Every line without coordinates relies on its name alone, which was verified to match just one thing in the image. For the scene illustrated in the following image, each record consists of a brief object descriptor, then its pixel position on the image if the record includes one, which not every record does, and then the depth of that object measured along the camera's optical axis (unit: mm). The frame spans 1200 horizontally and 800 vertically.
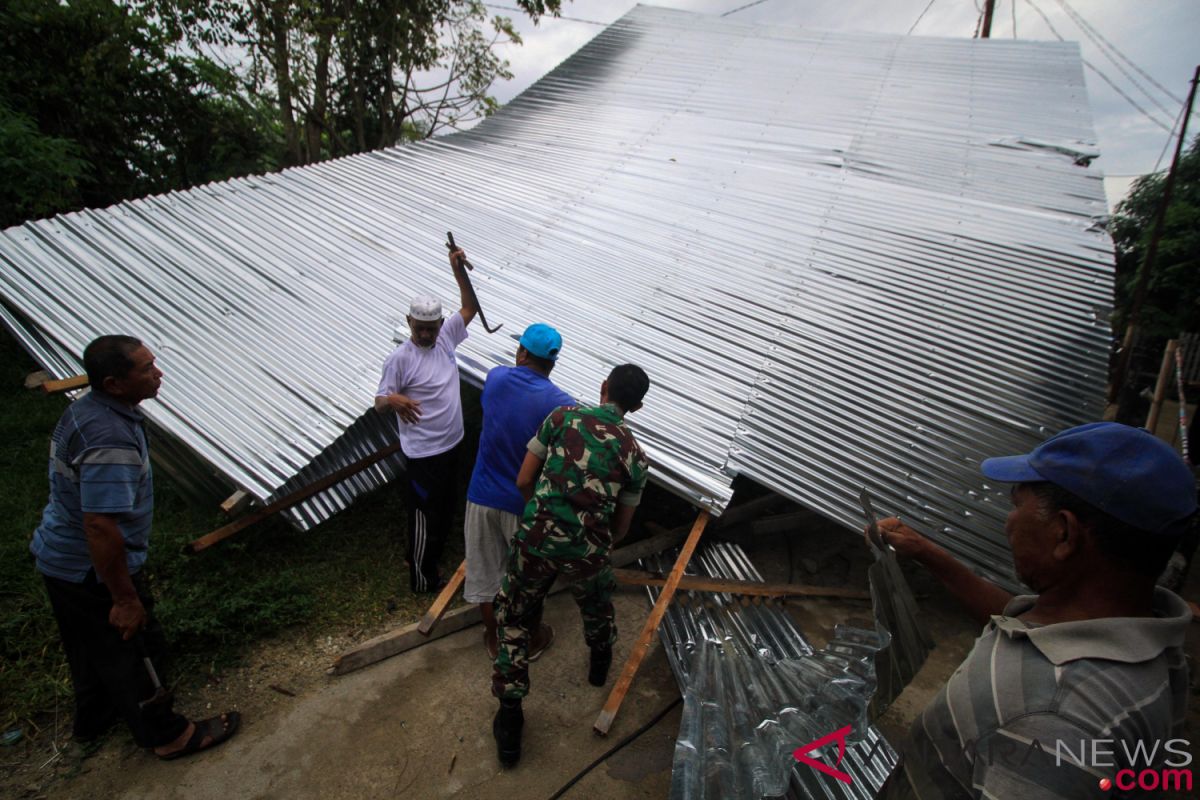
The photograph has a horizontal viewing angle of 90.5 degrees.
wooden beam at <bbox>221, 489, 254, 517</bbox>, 3555
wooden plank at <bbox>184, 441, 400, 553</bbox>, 3777
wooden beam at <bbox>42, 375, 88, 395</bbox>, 3656
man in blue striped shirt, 2348
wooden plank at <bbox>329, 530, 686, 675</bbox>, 3391
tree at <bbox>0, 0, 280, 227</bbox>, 6930
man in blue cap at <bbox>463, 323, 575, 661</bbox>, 2938
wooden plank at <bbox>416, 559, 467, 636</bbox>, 3633
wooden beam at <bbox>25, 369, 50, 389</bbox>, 3916
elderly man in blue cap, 1104
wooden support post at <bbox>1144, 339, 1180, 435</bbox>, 6279
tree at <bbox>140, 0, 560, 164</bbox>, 10891
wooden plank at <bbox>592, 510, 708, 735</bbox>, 3111
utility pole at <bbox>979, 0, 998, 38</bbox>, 15656
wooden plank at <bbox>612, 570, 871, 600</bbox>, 3846
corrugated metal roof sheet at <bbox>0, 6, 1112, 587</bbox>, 3828
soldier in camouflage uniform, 2645
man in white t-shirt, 3594
